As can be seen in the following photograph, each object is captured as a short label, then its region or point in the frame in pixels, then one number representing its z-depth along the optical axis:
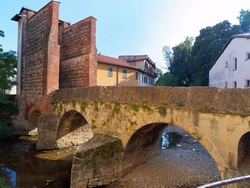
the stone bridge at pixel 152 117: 4.29
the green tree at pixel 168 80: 28.46
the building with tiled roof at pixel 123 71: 20.52
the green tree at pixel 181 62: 29.26
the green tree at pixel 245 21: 24.09
